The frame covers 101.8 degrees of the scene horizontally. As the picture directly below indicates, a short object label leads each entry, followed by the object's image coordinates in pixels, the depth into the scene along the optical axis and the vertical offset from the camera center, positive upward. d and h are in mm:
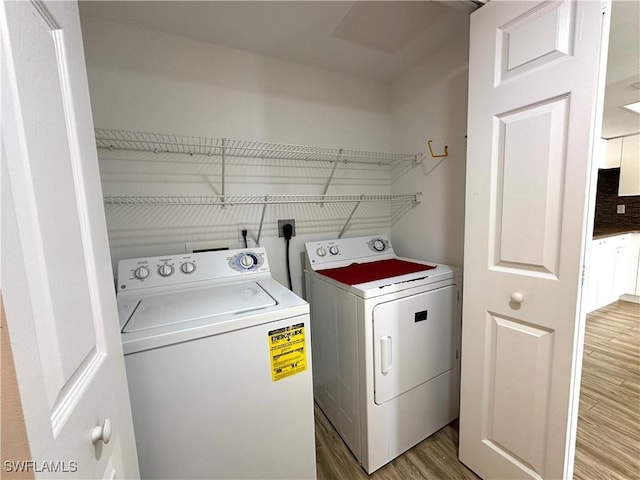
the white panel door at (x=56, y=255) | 338 -61
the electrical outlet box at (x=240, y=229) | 1831 -121
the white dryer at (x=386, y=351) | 1367 -833
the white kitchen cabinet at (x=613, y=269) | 3119 -912
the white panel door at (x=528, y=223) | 943 -89
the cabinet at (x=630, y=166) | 3675 +456
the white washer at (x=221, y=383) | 940 -666
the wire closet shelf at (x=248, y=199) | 1502 +84
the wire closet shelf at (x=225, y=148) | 1474 +421
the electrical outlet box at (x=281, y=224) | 1950 -105
